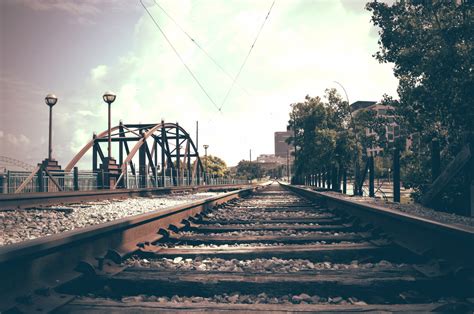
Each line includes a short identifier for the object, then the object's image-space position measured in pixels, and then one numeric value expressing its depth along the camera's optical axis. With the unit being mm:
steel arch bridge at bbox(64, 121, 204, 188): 26275
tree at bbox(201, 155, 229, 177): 98438
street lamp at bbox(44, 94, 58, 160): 17448
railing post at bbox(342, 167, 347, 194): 19322
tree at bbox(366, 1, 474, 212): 9906
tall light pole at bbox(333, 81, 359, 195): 20042
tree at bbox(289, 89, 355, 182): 24109
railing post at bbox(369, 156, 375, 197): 13791
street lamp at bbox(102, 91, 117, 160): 19403
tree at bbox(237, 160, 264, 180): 135875
